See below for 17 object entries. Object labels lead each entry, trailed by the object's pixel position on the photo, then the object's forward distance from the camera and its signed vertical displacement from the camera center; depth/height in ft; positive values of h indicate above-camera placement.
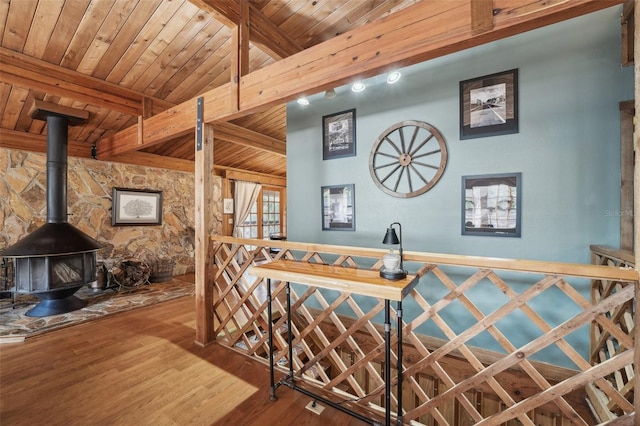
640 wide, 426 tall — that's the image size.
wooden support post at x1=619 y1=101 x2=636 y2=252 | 5.80 +0.88
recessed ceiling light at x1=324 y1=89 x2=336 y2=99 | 8.97 +4.16
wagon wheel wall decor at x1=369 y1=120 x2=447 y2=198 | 8.12 +1.80
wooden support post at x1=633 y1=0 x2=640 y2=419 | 3.29 -0.18
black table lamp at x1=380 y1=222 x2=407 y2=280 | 4.35 -0.99
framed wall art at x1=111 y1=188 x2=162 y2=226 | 14.12 +0.33
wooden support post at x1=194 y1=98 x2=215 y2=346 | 7.64 -0.32
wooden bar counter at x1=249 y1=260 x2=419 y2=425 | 4.09 -1.19
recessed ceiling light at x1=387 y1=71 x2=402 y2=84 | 8.26 +4.38
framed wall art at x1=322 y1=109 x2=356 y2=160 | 9.71 +3.04
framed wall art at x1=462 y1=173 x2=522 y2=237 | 7.04 +0.23
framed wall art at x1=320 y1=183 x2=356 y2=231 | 9.68 +0.22
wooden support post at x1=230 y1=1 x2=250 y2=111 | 6.69 +4.32
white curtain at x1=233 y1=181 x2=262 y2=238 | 19.34 +0.96
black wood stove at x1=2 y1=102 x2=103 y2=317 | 9.34 -1.37
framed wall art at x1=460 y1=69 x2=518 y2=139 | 7.05 +3.05
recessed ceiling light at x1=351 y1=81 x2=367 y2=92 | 8.85 +4.35
